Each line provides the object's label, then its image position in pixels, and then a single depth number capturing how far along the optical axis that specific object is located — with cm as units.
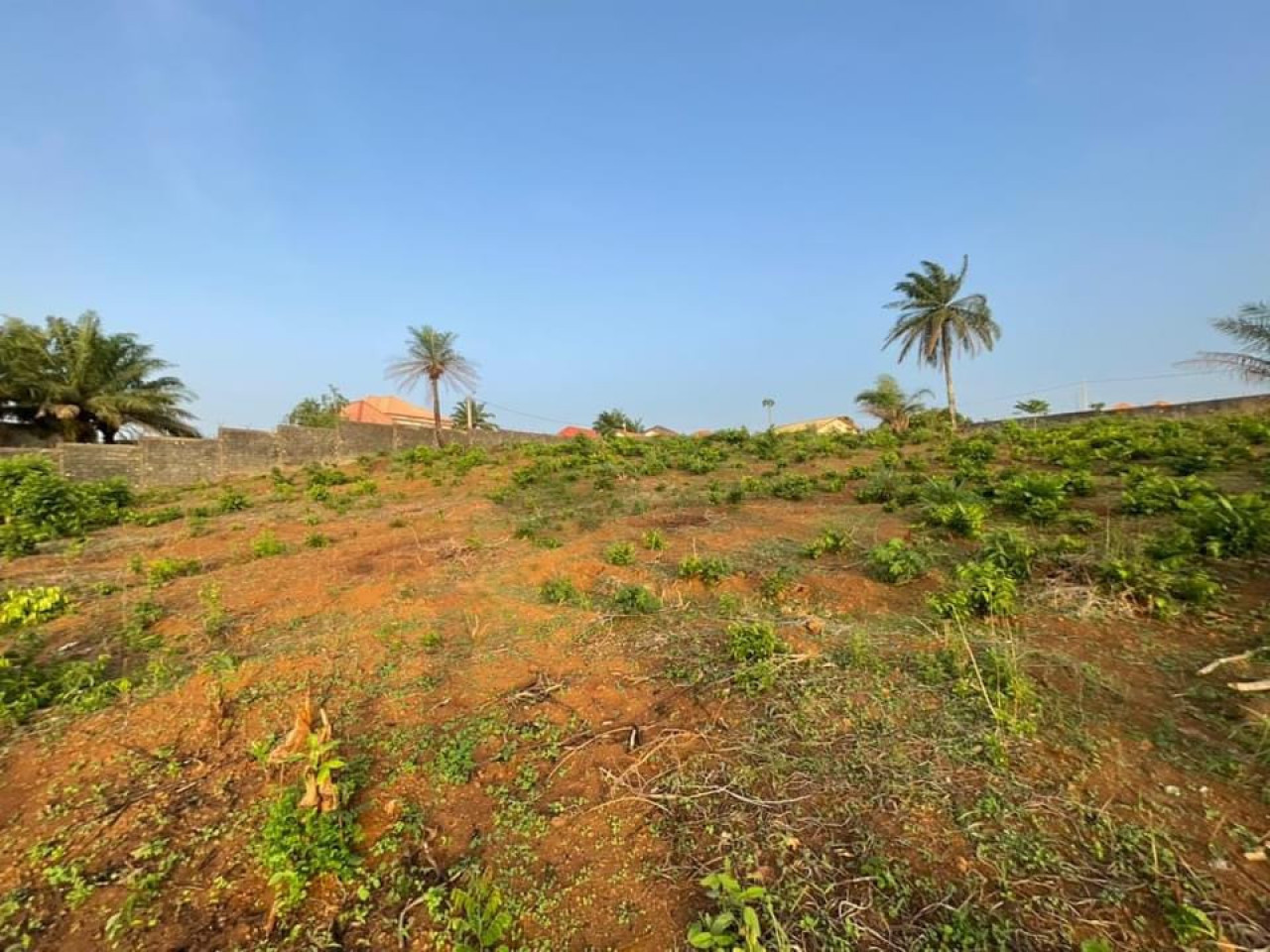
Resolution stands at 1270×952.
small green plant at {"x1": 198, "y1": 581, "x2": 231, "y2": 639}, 404
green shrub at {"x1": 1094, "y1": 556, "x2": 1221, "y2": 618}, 312
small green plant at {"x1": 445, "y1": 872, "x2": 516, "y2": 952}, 171
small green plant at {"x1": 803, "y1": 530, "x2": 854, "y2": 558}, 480
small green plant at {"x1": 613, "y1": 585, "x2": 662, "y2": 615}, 399
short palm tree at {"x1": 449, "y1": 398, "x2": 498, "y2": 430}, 3269
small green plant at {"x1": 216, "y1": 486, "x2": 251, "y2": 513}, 945
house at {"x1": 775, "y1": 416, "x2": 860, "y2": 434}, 3322
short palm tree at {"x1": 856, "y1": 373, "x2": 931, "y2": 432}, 2212
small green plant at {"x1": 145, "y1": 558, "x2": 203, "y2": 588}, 534
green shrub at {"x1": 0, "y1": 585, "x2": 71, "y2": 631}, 412
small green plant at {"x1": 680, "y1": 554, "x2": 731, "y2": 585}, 441
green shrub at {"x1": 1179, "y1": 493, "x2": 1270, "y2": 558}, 351
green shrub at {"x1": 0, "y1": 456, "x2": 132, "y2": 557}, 734
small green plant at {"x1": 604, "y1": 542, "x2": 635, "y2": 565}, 499
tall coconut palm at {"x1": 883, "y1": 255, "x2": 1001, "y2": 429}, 2244
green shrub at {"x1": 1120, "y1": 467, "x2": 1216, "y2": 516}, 460
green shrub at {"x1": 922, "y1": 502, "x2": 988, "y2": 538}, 471
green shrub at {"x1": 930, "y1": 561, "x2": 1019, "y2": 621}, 334
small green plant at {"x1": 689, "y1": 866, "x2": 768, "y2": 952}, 148
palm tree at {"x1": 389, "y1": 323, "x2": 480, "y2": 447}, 2031
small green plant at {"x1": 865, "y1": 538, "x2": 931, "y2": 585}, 401
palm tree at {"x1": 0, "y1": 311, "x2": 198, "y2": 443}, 1573
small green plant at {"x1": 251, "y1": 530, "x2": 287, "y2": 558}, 614
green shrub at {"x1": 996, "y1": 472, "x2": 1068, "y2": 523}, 489
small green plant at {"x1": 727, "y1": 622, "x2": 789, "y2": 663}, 306
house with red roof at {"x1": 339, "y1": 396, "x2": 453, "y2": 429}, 3393
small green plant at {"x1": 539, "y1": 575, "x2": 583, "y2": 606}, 434
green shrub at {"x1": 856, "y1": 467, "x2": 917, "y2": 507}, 623
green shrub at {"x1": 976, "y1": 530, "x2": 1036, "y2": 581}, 378
